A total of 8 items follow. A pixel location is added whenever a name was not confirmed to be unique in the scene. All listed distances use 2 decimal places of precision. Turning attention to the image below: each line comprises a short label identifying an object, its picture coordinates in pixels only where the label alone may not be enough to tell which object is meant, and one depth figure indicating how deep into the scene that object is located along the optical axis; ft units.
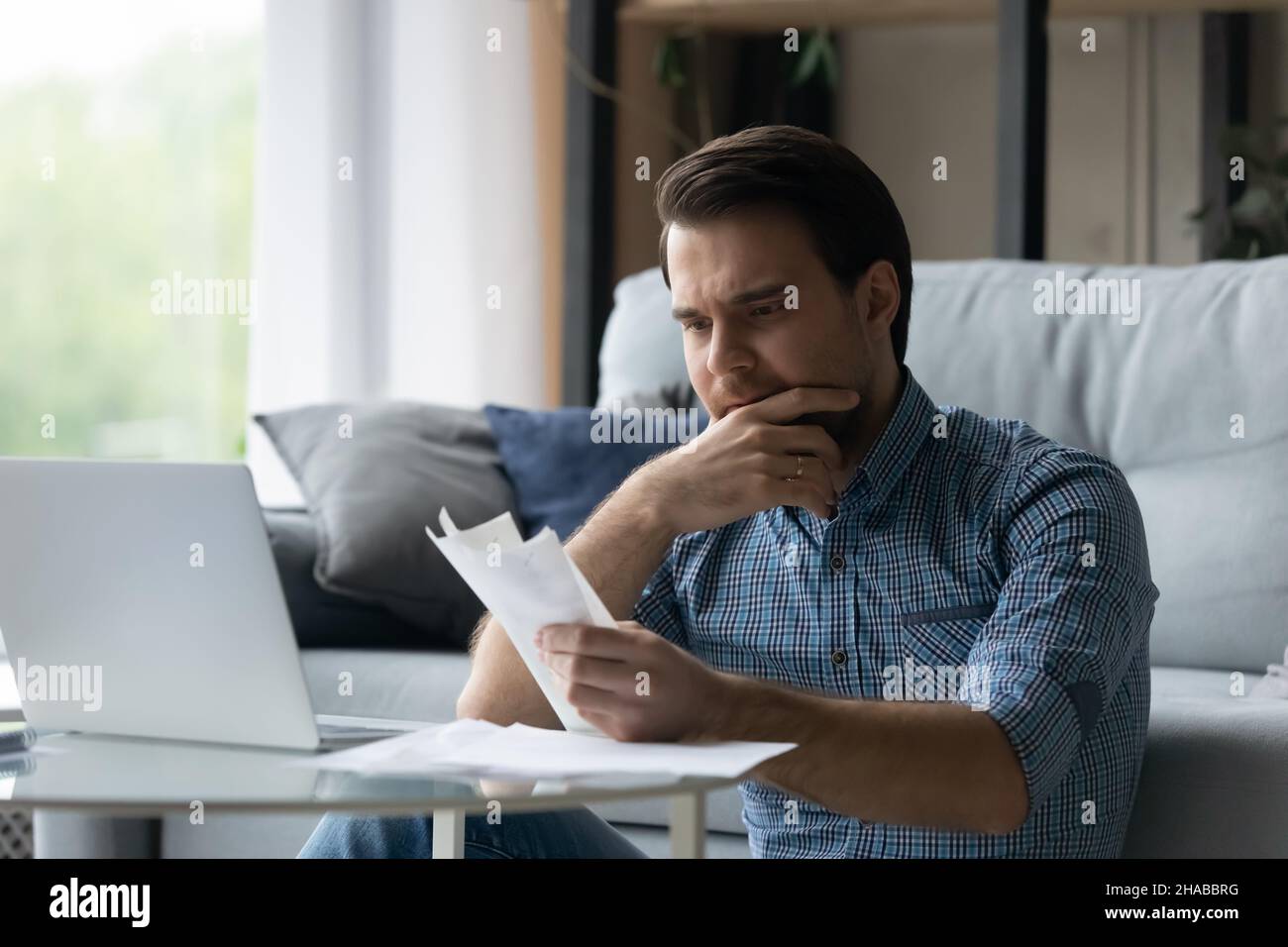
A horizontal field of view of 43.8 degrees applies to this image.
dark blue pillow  7.24
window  9.43
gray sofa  6.25
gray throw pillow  6.91
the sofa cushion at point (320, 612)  6.98
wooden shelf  9.34
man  3.99
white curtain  10.07
